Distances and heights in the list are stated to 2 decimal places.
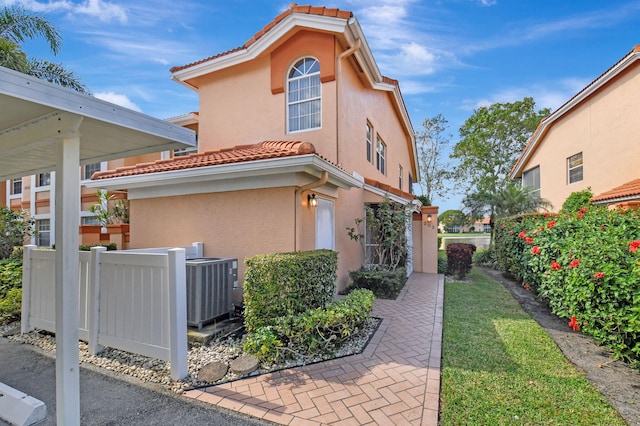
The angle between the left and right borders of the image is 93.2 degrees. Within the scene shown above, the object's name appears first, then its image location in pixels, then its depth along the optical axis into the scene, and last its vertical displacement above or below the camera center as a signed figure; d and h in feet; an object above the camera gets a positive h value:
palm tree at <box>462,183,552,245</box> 65.36 +3.51
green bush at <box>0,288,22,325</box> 24.18 -6.95
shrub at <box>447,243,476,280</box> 44.06 -6.05
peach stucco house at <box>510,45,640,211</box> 45.55 +14.21
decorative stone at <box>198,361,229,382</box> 15.15 -7.81
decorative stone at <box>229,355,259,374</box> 15.65 -7.69
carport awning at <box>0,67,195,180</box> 9.52 +3.76
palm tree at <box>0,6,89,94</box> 46.55 +29.54
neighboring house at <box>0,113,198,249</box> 54.08 +5.40
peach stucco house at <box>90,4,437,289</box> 24.57 +6.11
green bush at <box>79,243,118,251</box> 38.07 -3.23
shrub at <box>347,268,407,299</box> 31.99 -6.83
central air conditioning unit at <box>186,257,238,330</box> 20.24 -4.91
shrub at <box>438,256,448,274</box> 48.21 -7.75
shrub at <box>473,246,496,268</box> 58.51 -7.79
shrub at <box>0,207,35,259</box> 44.50 -1.50
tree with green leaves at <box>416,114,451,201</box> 131.44 +28.98
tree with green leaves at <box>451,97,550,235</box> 106.83 +29.32
